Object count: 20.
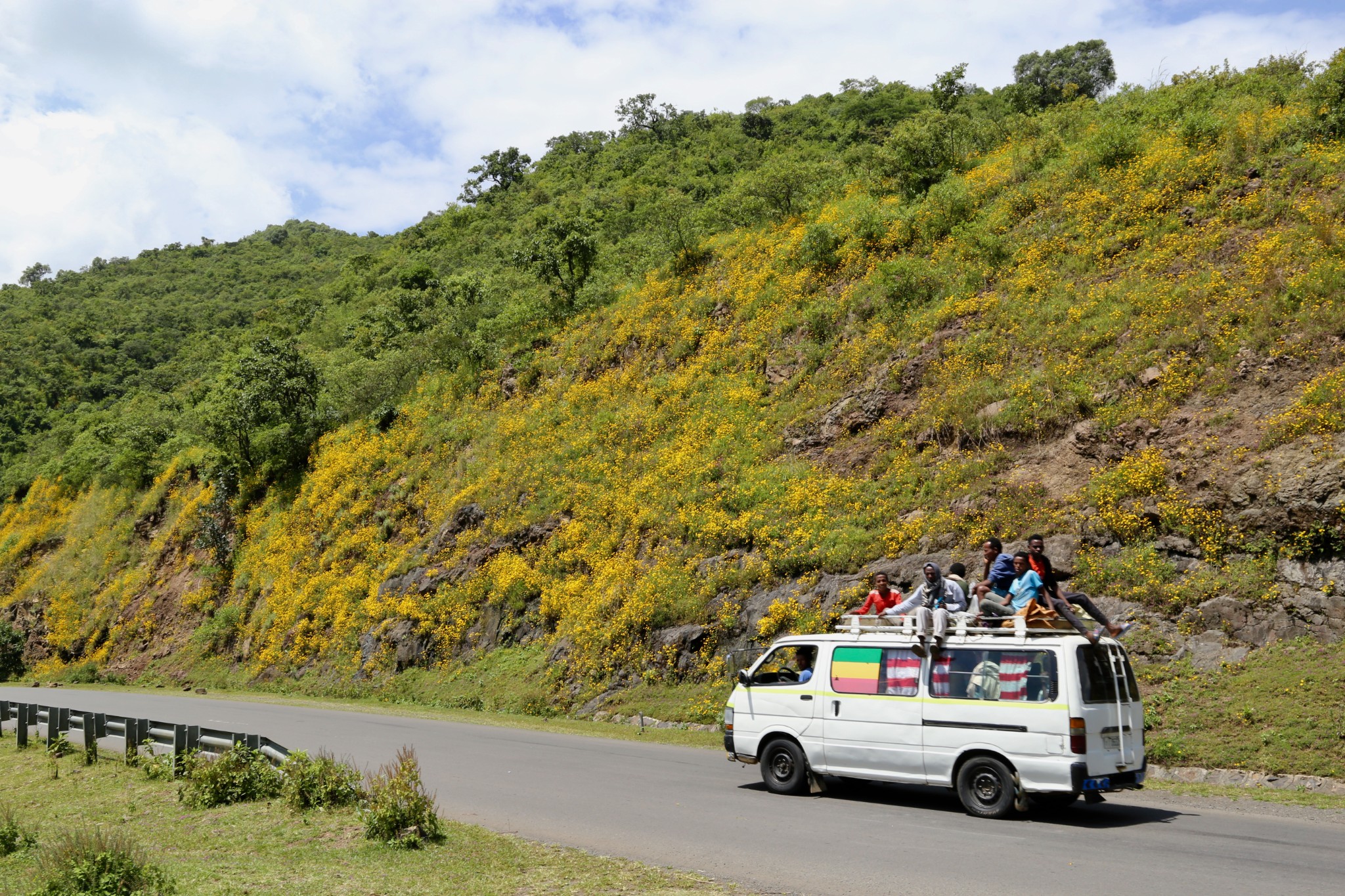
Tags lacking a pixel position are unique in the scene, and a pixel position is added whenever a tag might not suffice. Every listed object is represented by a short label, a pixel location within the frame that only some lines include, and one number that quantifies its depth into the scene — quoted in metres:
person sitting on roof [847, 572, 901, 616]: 13.60
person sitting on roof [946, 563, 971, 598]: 18.61
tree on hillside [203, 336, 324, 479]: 46.25
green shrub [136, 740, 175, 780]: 13.61
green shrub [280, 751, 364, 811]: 10.91
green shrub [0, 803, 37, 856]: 9.69
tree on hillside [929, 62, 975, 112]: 38.41
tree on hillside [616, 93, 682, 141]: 92.69
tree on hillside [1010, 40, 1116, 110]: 66.12
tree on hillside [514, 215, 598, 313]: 43.72
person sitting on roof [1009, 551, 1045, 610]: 11.82
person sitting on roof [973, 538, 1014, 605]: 13.00
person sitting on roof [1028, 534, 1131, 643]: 11.38
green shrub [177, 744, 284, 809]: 11.63
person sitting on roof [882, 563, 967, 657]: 12.74
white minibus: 10.28
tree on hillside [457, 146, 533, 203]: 97.00
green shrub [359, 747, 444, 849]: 9.14
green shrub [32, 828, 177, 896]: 7.22
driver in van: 12.41
